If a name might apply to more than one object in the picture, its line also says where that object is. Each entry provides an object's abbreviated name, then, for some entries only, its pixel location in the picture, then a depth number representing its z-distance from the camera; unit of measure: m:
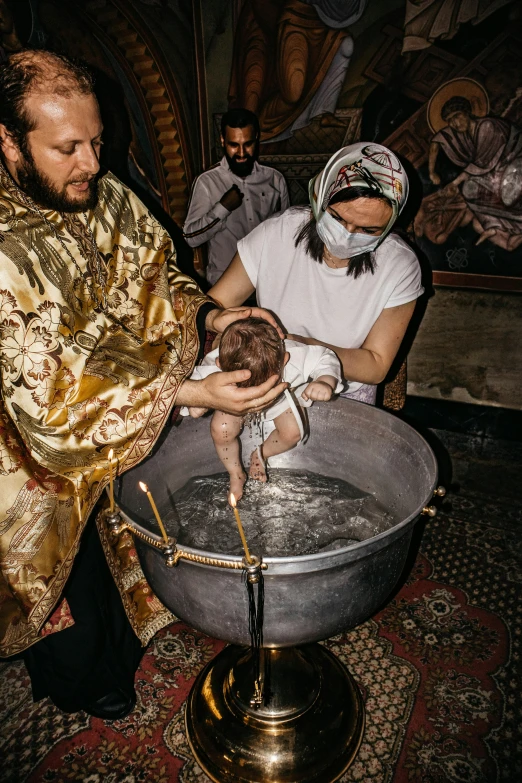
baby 1.83
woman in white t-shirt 1.92
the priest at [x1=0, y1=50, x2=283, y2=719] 1.44
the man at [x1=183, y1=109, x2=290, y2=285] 4.12
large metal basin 1.19
